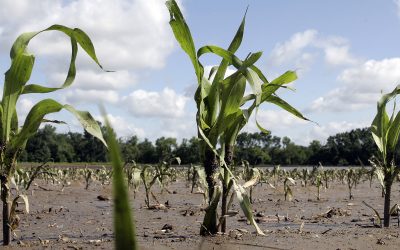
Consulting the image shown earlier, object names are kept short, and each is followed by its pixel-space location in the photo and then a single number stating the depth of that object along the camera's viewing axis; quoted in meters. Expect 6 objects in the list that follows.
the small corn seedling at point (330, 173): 16.54
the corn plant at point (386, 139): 3.85
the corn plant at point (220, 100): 2.95
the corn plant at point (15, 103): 2.62
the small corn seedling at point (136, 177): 4.92
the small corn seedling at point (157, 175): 5.05
